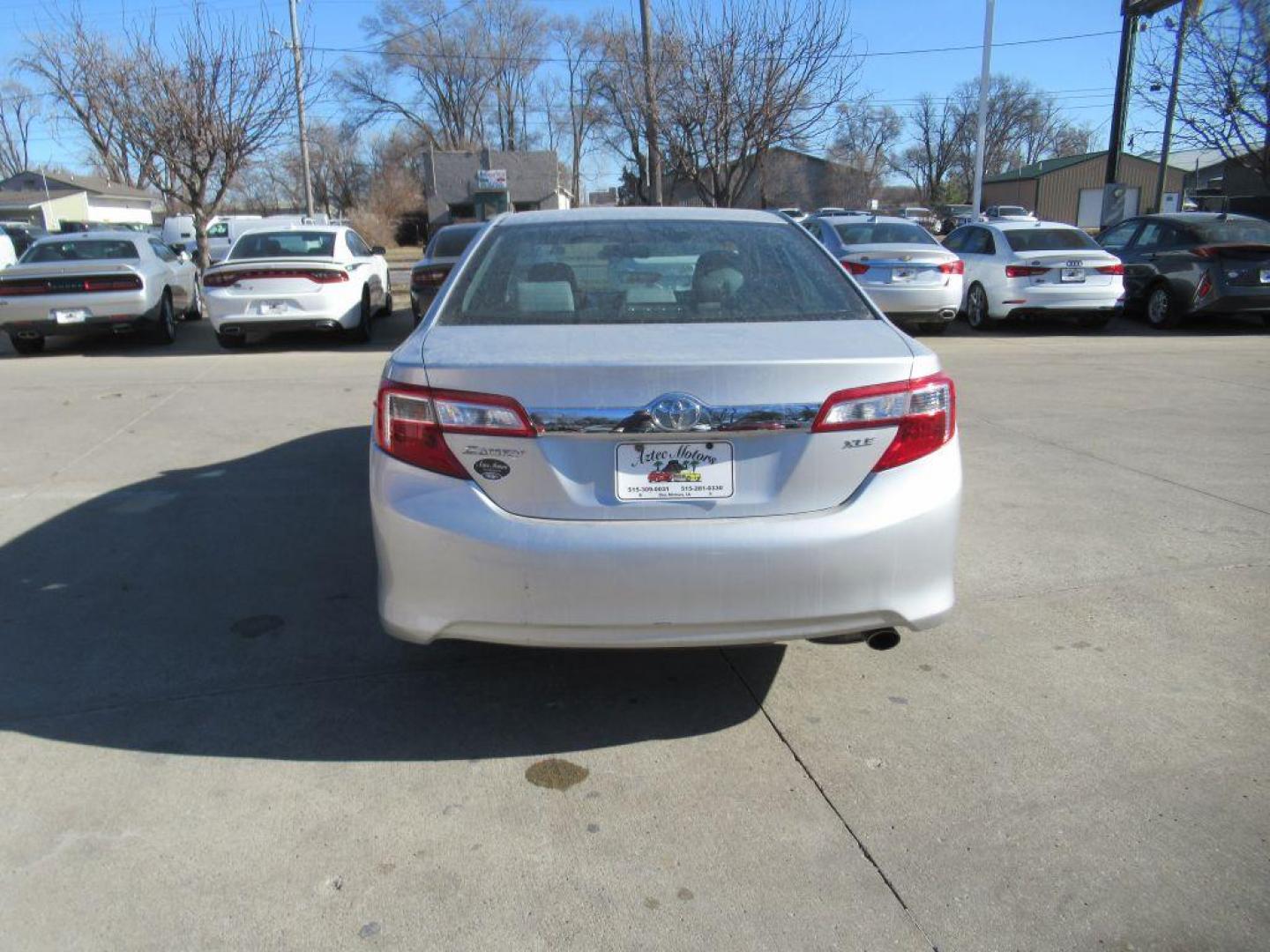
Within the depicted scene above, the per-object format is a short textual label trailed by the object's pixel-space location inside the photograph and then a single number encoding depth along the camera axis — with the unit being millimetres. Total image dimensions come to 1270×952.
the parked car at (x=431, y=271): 12188
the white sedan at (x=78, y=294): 11625
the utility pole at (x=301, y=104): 22078
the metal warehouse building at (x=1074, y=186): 67312
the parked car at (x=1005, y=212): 39625
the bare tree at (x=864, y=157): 69125
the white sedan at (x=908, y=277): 12430
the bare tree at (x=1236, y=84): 19734
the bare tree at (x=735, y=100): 18453
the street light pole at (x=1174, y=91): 20844
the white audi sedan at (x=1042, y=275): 12898
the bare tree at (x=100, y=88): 19766
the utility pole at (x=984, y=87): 23203
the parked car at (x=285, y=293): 11438
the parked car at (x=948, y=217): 41438
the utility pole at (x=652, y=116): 18766
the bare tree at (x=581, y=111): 54219
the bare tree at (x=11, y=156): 83688
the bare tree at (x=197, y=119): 19000
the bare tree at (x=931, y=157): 81500
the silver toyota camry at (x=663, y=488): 2654
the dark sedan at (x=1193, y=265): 12898
